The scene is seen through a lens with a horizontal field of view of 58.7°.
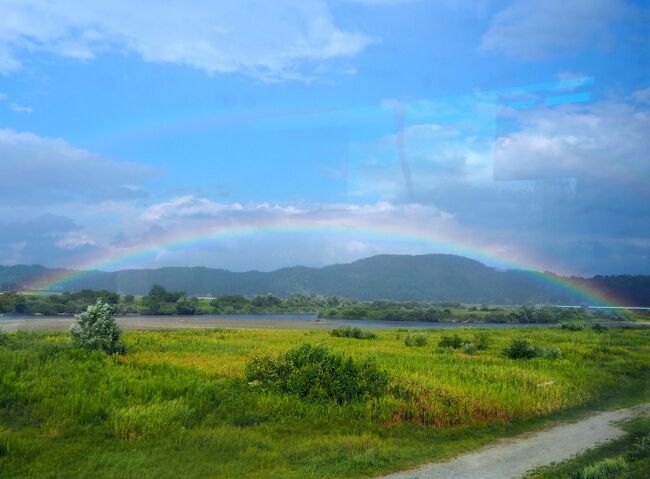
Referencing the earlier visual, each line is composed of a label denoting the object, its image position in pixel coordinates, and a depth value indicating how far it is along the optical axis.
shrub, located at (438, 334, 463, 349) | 23.62
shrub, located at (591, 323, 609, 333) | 28.35
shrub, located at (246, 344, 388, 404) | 11.77
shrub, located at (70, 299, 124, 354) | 15.98
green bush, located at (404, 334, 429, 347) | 24.23
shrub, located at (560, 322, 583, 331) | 29.17
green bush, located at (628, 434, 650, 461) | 8.26
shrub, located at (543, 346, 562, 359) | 19.26
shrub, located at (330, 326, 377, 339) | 26.12
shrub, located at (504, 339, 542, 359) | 19.59
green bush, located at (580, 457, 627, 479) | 7.07
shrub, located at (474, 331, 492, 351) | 23.55
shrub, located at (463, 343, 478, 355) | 21.77
